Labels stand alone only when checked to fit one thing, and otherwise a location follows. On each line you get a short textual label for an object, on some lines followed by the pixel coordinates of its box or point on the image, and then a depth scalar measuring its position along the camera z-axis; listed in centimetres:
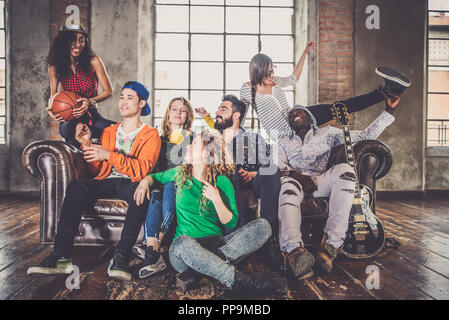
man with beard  196
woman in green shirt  158
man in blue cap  182
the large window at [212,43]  505
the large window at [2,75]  486
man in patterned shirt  189
